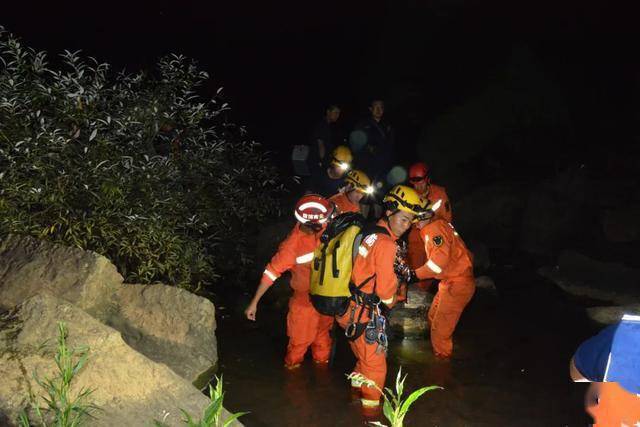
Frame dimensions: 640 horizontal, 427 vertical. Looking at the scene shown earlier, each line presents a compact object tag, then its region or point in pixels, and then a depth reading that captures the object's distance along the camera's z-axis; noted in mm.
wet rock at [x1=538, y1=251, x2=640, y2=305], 8398
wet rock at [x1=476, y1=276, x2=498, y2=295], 8750
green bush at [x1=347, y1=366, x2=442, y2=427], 3210
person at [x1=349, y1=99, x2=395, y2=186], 9320
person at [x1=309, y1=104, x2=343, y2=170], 9000
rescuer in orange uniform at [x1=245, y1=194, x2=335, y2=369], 5535
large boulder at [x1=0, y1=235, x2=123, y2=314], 5328
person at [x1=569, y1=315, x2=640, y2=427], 2342
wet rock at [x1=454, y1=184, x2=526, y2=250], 12000
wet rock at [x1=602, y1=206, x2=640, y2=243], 10914
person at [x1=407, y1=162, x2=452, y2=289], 7309
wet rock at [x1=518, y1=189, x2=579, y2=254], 11414
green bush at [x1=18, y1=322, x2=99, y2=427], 3404
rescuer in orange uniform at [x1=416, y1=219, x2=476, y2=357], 6055
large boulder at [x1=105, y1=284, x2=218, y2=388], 5680
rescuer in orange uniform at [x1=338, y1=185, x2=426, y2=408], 5004
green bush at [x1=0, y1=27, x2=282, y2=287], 6324
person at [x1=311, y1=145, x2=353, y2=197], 7816
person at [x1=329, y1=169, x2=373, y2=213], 6430
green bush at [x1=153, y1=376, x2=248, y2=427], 3174
